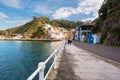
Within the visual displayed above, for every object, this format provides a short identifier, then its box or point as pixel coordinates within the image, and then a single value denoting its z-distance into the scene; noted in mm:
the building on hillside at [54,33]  87544
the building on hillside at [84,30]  44200
